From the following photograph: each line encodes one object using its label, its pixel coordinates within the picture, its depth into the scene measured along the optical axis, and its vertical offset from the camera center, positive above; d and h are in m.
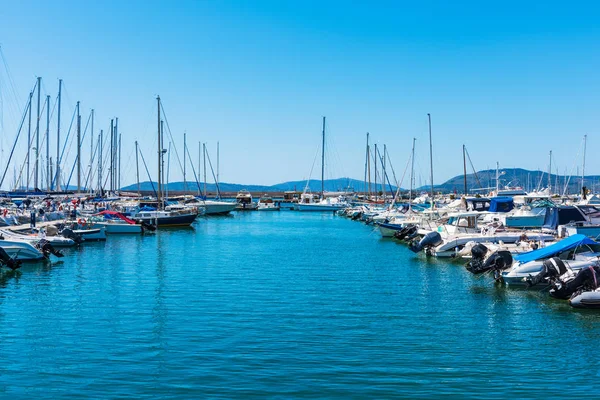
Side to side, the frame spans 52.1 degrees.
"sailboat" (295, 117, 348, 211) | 124.94 -2.27
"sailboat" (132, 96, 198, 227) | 67.88 -2.54
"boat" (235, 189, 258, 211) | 131.62 -2.14
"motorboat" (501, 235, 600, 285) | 27.66 -2.90
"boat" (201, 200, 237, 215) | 105.56 -2.38
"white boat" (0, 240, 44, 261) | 36.25 -3.38
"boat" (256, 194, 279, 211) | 133.50 -2.81
